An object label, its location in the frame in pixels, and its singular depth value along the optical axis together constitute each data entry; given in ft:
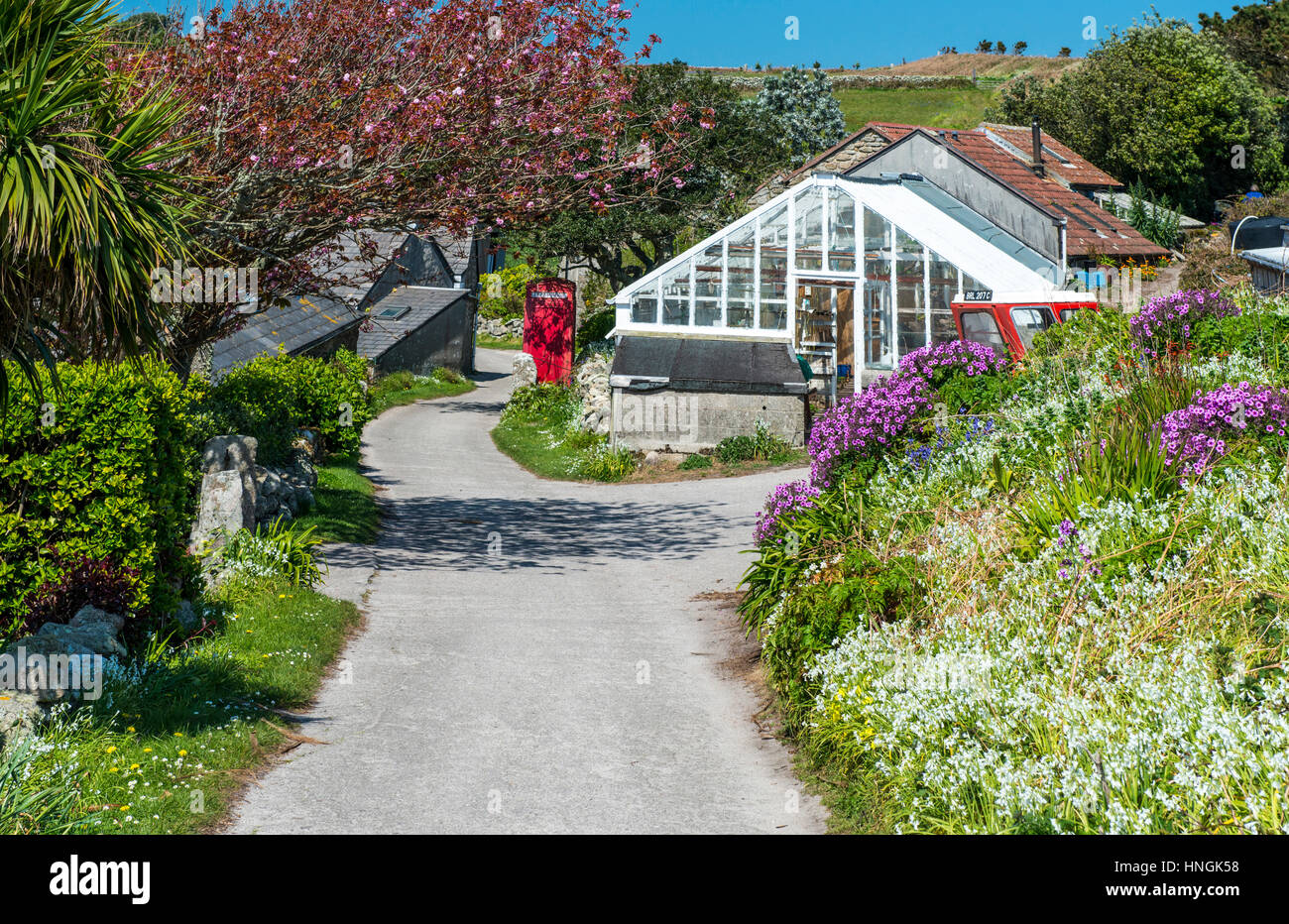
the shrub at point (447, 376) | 142.10
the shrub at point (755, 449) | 78.28
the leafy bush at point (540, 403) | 106.11
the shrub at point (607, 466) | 76.59
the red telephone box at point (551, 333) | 124.88
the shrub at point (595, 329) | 133.18
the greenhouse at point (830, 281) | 82.12
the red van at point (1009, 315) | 62.80
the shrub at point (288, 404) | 53.11
